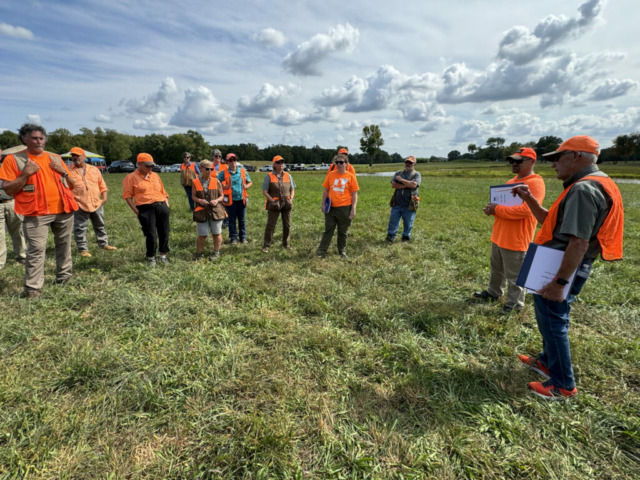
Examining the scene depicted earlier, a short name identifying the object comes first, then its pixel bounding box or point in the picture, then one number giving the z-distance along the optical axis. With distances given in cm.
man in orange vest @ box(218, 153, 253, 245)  720
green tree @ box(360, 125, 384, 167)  8444
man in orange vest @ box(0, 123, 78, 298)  422
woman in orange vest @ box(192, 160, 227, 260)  604
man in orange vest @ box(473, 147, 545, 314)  384
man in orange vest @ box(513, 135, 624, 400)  230
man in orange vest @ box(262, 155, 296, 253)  680
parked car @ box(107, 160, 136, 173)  3999
